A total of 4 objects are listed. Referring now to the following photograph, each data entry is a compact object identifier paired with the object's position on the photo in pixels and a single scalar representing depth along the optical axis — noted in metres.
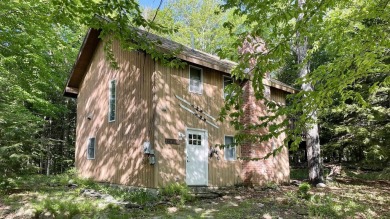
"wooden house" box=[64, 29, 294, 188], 9.96
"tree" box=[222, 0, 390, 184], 3.54
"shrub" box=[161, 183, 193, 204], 8.76
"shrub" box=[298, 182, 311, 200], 9.69
